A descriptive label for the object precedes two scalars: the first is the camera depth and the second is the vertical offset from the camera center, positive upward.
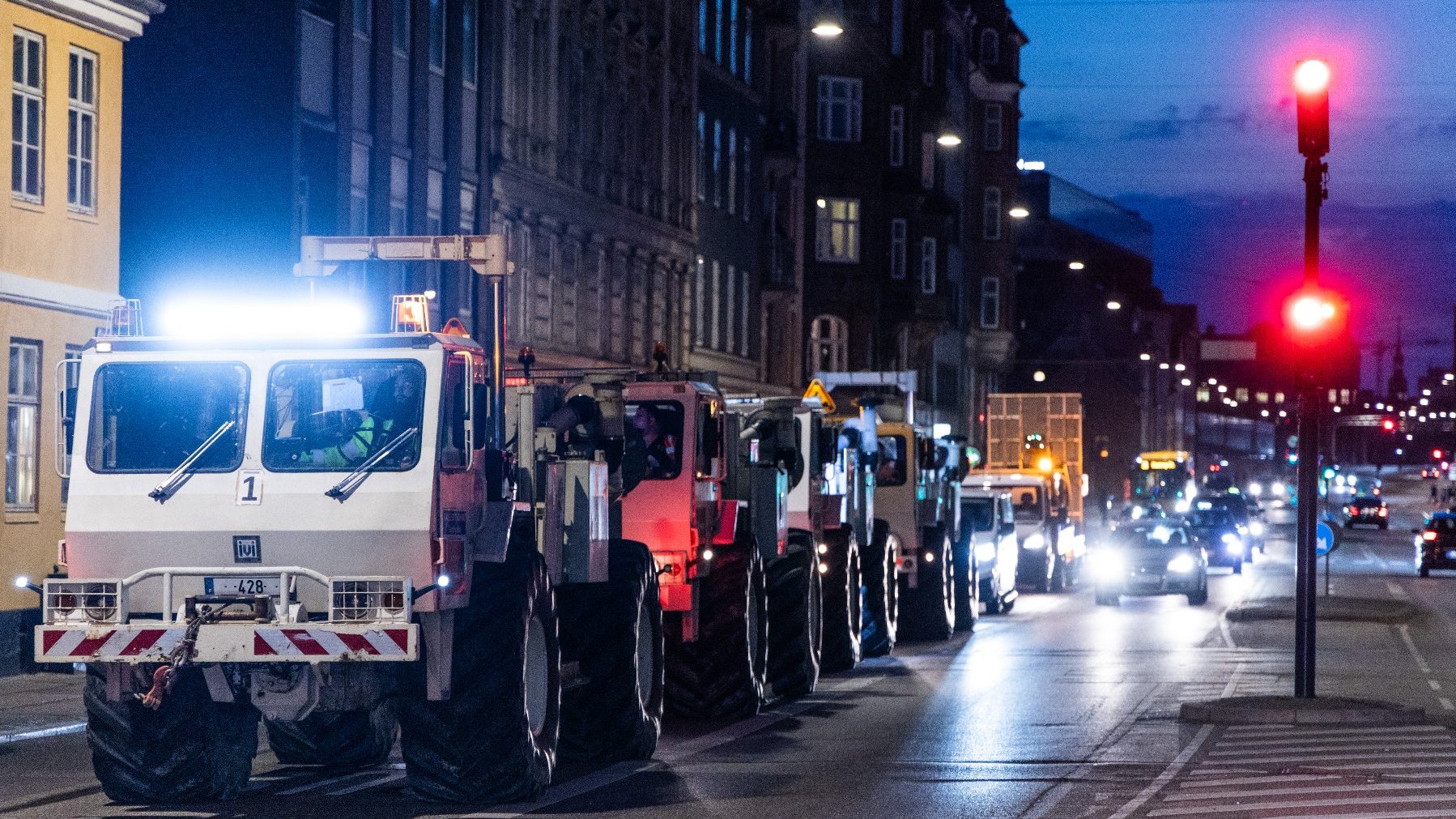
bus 107.56 -2.25
